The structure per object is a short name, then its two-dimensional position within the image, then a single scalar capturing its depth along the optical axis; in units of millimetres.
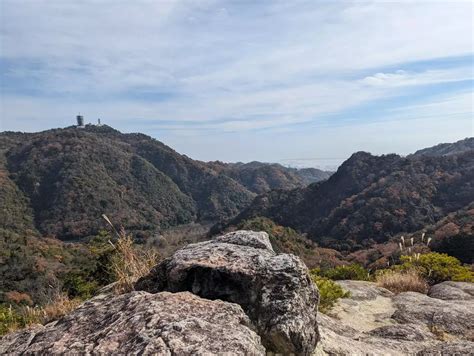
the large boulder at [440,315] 5246
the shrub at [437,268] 9312
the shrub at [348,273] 10492
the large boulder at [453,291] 7175
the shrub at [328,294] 6157
